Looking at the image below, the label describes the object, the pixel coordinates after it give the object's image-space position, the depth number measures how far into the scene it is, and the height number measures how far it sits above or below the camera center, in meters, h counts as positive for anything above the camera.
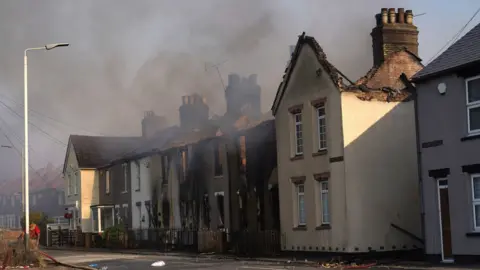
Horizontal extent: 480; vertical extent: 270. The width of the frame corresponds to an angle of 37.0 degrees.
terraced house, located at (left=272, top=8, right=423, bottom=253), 24.52 +1.74
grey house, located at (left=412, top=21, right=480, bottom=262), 19.88 +1.36
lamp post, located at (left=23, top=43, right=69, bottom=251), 26.50 +2.24
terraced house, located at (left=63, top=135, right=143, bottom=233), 53.25 +2.95
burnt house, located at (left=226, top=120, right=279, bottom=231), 30.94 +1.09
